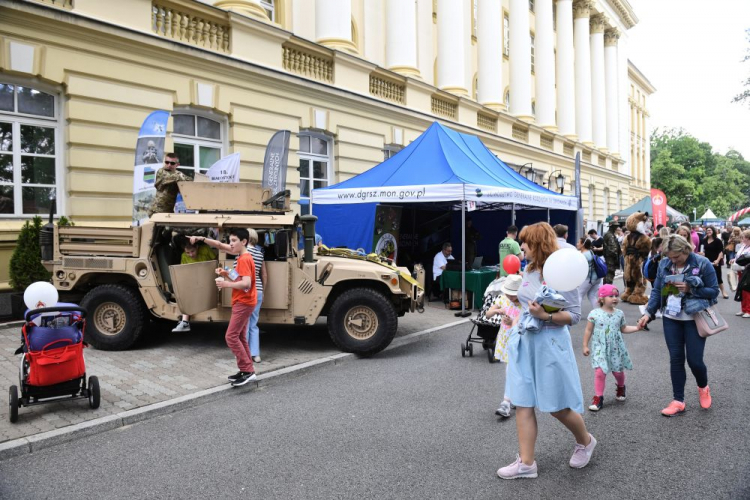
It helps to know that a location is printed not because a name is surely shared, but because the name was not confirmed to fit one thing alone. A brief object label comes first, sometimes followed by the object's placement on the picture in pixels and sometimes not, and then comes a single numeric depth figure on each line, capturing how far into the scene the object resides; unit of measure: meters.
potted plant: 9.26
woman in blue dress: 3.82
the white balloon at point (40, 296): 5.11
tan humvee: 7.61
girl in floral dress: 5.56
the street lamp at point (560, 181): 20.85
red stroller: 5.03
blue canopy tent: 11.57
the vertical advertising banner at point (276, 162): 11.27
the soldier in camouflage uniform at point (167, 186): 8.51
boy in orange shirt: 6.13
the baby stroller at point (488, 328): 6.83
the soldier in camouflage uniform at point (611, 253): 14.05
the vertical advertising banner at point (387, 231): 13.29
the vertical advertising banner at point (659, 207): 26.49
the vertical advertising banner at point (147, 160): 10.08
